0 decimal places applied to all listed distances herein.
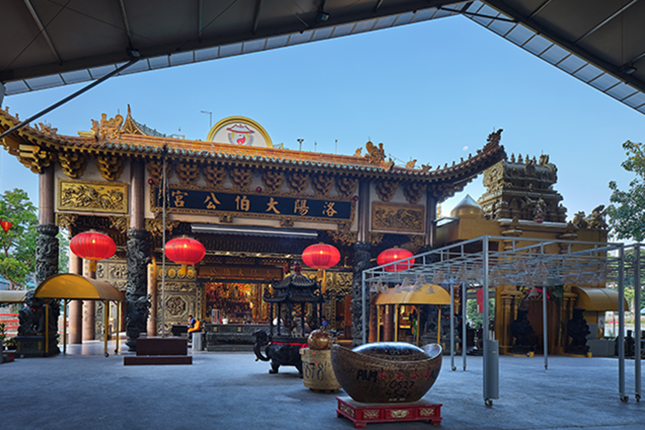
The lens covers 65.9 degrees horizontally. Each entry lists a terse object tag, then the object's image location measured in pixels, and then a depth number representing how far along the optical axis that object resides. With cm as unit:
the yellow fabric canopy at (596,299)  1662
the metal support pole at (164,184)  1355
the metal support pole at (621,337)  769
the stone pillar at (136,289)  1395
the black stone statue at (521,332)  1620
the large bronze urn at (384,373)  598
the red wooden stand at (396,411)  593
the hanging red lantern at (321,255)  1432
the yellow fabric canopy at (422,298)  1441
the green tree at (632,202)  1872
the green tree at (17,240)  2275
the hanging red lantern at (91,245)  1257
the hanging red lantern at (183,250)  1315
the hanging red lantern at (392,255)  1466
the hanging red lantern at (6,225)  1349
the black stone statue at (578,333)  1656
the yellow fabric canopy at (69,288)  1238
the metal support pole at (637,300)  764
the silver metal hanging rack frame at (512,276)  730
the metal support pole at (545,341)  1217
